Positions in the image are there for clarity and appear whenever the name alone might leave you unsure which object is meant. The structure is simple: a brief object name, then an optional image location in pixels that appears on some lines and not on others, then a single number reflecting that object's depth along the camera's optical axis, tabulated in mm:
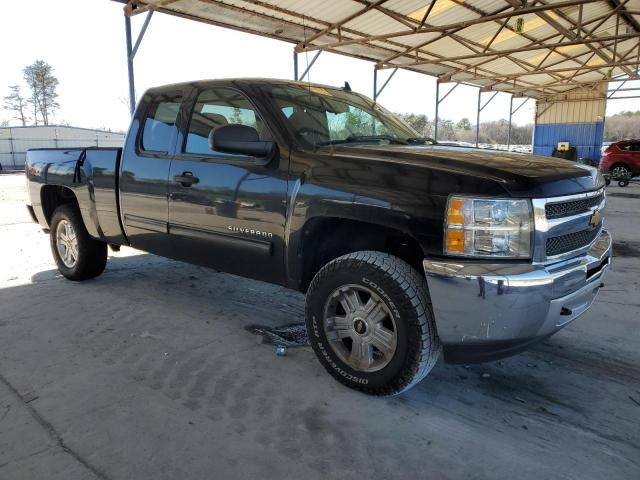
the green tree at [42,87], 57500
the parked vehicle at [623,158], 17375
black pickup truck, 2322
